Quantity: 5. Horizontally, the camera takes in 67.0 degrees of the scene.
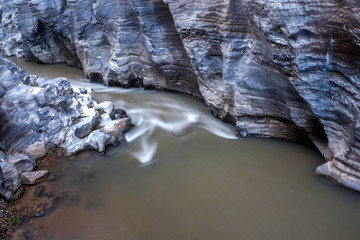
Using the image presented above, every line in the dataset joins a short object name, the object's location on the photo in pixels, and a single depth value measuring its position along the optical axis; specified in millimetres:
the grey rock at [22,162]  6449
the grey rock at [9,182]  5637
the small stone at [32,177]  6184
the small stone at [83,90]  11039
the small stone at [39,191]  5887
